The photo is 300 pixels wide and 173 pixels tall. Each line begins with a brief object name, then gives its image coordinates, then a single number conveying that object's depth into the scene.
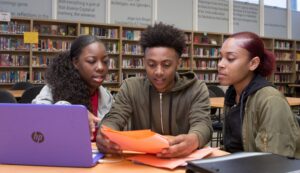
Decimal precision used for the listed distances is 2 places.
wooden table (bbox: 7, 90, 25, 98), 4.29
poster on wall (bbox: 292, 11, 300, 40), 9.73
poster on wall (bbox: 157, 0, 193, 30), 7.82
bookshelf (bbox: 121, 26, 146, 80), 7.14
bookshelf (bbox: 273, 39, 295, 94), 9.19
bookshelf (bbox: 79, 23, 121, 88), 6.85
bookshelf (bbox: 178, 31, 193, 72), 7.73
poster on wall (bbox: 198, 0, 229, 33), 8.30
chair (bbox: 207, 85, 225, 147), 3.91
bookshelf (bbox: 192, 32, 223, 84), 7.99
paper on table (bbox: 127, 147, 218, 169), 1.13
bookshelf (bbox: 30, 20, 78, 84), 6.32
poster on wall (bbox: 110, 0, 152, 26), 7.29
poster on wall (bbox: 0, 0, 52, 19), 6.24
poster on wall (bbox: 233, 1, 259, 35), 8.82
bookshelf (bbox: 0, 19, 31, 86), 6.08
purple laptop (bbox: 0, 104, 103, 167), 1.02
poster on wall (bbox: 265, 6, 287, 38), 9.30
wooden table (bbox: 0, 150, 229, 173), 1.08
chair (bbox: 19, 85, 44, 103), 3.68
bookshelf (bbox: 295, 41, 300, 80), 9.45
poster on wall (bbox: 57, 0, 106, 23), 6.72
